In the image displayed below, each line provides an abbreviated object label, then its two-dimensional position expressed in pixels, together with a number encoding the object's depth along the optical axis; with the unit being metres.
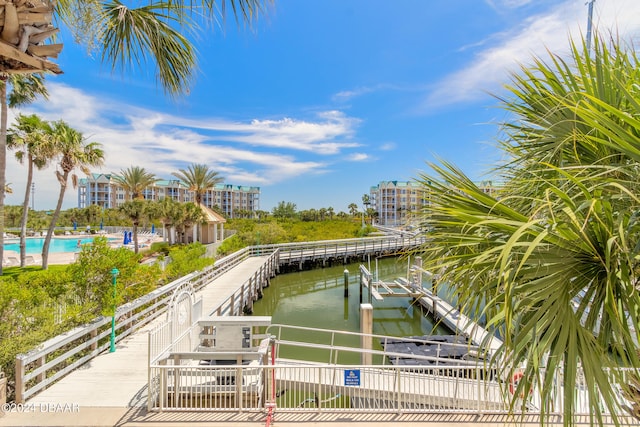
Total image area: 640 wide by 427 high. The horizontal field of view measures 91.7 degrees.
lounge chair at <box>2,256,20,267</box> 20.48
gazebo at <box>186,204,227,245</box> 28.45
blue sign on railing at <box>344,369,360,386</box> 5.26
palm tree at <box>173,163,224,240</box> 31.45
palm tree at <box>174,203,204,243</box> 25.15
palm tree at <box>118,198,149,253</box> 24.84
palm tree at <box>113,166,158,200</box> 33.34
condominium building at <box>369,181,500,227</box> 89.27
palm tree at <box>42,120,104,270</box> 16.15
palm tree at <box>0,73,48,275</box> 13.51
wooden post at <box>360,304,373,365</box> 8.48
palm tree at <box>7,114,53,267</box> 15.64
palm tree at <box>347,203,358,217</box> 97.05
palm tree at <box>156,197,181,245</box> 24.58
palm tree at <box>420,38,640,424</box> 1.52
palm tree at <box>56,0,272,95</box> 2.68
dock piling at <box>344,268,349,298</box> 17.58
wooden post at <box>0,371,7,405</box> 4.29
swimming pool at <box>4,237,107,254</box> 31.96
